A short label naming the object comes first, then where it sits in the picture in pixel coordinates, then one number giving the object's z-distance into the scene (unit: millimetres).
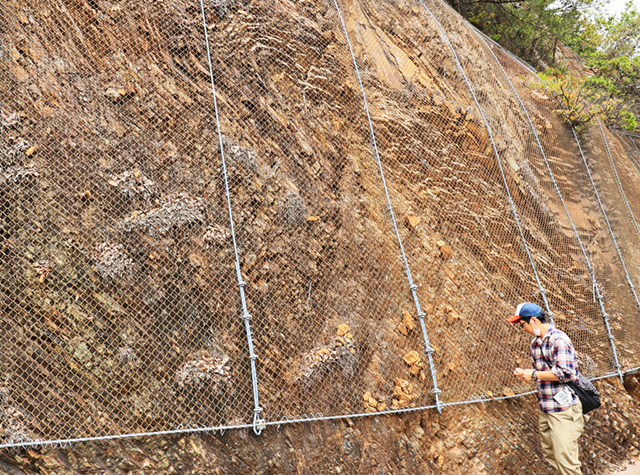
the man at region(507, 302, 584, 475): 3291
